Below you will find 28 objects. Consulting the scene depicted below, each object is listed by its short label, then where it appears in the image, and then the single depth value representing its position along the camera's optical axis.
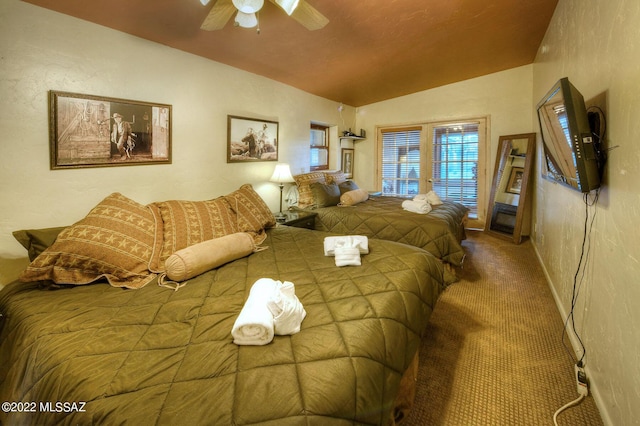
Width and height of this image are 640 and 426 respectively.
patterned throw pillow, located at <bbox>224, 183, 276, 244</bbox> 2.32
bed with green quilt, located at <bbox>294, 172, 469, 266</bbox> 2.75
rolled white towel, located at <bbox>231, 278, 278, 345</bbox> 0.98
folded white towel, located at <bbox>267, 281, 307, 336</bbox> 1.04
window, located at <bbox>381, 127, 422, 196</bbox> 5.21
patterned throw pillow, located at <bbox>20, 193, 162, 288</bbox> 1.41
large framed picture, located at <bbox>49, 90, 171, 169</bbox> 1.82
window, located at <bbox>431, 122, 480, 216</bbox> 4.74
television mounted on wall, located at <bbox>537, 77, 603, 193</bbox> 1.39
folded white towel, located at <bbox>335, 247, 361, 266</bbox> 1.69
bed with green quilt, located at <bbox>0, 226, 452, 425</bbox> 0.77
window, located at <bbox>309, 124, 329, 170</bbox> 4.58
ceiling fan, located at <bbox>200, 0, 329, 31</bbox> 1.58
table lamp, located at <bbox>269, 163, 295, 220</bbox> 3.29
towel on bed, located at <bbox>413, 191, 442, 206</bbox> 3.53
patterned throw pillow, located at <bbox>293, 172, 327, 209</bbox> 3.72
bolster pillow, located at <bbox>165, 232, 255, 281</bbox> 1.51
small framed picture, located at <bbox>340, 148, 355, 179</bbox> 5.31
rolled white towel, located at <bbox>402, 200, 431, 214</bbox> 3.19
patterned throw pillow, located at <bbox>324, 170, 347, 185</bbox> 4.16
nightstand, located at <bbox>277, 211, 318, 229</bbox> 3.06
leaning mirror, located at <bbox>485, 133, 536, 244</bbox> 4.13
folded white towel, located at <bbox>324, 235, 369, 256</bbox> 1.85
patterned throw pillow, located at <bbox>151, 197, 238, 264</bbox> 1.86
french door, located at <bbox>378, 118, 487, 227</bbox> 4.72
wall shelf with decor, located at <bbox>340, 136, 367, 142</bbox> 5.11
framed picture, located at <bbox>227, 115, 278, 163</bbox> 2.96
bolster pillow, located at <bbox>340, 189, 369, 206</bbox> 3.67
